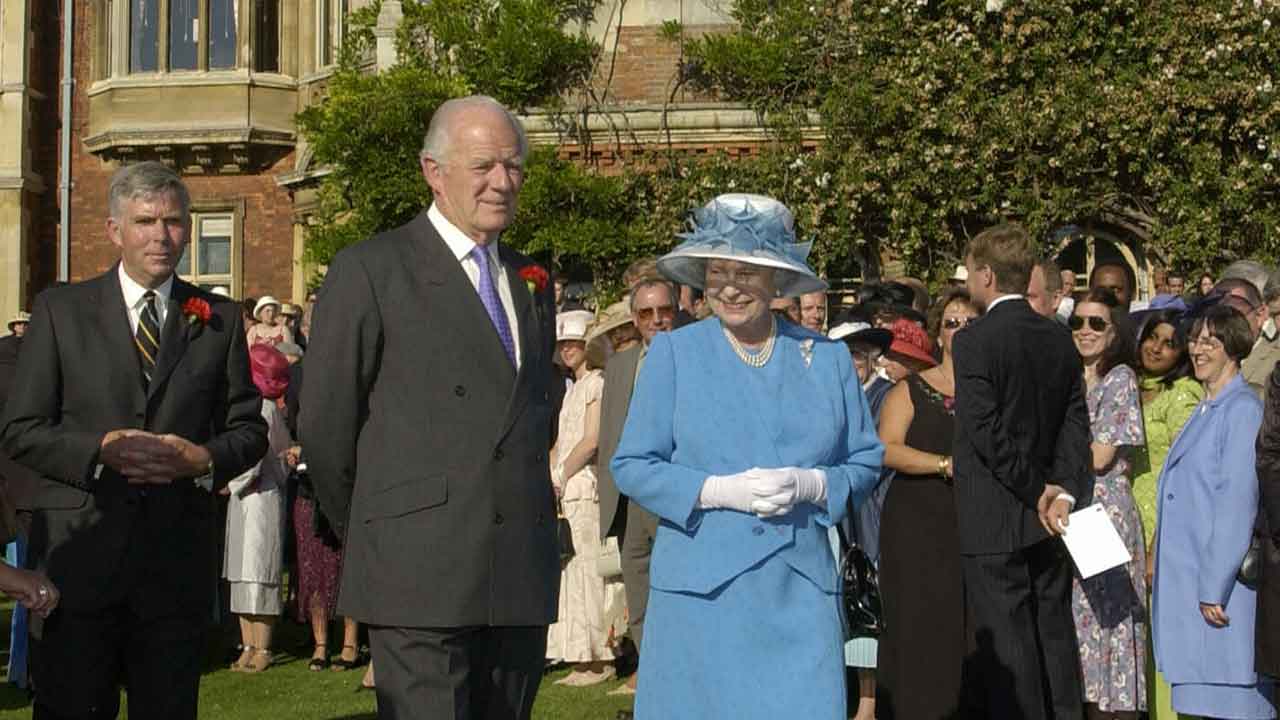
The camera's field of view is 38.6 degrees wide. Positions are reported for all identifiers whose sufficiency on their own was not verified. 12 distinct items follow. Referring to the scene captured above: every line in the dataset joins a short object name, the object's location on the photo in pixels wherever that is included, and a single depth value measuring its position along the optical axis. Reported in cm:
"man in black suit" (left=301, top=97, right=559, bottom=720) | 516
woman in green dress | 902
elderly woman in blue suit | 574
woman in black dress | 845
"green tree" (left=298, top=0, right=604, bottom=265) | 2061
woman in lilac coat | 783
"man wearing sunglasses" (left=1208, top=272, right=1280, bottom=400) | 968
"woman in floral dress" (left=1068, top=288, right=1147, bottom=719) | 873
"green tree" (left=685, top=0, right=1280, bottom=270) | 1767
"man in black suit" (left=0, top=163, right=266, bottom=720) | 583
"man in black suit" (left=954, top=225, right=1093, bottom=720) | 797
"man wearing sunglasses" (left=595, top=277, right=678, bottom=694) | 922
